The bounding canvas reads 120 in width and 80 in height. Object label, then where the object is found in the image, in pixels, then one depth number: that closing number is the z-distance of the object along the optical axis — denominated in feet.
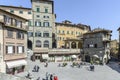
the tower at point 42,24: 81.53
